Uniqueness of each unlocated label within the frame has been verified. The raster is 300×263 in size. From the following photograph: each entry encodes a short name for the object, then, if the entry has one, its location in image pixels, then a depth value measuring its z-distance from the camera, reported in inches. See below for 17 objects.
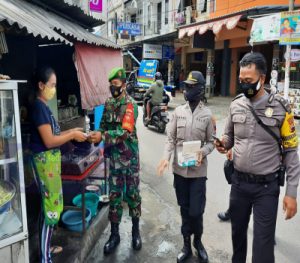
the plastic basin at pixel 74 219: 142.9
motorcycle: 389.4
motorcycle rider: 399.5
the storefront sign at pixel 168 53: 916.3
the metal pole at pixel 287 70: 424.5
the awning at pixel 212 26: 535.4
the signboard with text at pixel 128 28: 866.8
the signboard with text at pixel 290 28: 399.9
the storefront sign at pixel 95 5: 390.2
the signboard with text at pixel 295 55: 436.1
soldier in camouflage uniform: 129.7
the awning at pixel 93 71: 165.6
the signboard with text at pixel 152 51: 882.8
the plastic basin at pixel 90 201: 158.2
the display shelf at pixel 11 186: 91.2
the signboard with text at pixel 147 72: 698.2
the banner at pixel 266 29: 426.0
